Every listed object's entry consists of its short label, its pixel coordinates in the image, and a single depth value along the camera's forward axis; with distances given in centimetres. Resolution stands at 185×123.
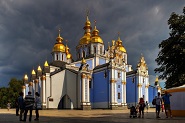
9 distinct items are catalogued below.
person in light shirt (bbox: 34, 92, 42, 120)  1011
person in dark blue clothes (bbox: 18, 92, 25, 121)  982
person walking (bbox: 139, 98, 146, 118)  1271
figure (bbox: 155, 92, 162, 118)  1166
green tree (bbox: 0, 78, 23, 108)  5318
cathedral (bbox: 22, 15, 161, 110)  3408
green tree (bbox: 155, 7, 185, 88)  1466
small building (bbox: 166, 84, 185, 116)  1223
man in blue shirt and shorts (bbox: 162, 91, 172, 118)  1111
